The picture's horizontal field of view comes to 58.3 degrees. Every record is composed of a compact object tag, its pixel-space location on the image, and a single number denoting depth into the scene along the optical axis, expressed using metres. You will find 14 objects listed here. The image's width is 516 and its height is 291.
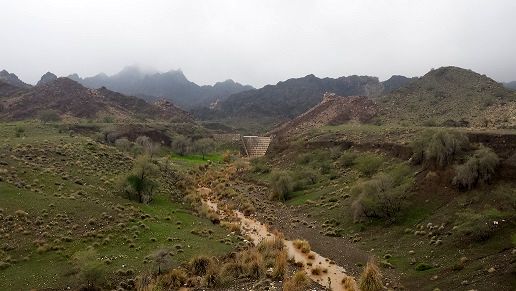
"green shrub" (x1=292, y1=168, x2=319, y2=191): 56.40
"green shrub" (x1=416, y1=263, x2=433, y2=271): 27.26
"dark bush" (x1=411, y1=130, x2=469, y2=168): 39.09
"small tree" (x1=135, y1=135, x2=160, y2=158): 75.65
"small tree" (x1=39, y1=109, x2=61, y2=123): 108.08
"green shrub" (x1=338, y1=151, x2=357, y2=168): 58.08
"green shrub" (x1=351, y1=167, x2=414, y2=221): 37.56
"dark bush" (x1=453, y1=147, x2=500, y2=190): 34.06
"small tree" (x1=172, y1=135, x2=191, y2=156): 100.06
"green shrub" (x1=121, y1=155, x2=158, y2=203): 45.28
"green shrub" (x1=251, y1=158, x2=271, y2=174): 71.53
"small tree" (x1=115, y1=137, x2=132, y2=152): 77.34
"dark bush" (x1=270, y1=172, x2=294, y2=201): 54.44
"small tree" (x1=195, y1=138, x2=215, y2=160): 101.86
